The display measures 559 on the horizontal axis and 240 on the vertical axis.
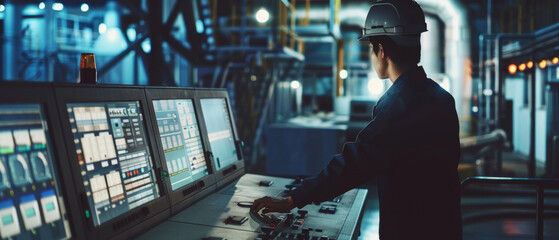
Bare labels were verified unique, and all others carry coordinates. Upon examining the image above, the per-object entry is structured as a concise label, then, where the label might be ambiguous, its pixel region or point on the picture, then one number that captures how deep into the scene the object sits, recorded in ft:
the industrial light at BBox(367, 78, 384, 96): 51.47
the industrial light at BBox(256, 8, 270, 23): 28.12
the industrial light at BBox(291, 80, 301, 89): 48.11
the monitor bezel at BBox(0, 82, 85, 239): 4.63
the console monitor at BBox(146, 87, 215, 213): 6.70
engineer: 5.63
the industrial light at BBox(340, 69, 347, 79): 40.86
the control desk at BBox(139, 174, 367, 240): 5.77
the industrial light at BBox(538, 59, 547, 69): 30.65
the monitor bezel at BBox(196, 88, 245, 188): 8.31
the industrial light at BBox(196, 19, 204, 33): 19.73
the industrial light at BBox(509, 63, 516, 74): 32.78
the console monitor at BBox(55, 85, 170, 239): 4.97
